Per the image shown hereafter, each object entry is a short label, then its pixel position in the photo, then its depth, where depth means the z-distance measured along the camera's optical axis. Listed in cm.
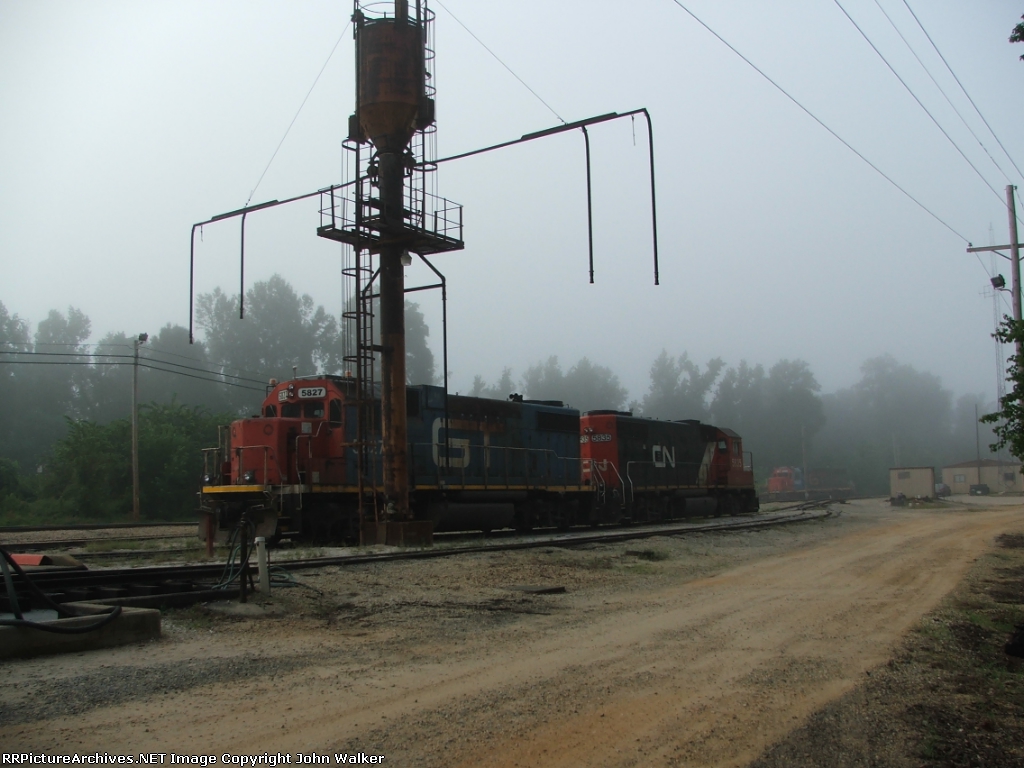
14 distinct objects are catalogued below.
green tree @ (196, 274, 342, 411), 7606
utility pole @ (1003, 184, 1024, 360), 2705
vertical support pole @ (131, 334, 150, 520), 3384
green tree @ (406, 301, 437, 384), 7862
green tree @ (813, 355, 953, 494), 11594
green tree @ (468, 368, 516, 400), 12582
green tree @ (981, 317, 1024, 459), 1783
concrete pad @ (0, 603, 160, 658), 643
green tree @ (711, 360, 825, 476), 10888
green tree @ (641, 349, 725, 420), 12681
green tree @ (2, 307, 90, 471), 5900
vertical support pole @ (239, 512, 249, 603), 901
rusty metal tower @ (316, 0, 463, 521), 1766
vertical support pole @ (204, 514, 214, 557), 1610
